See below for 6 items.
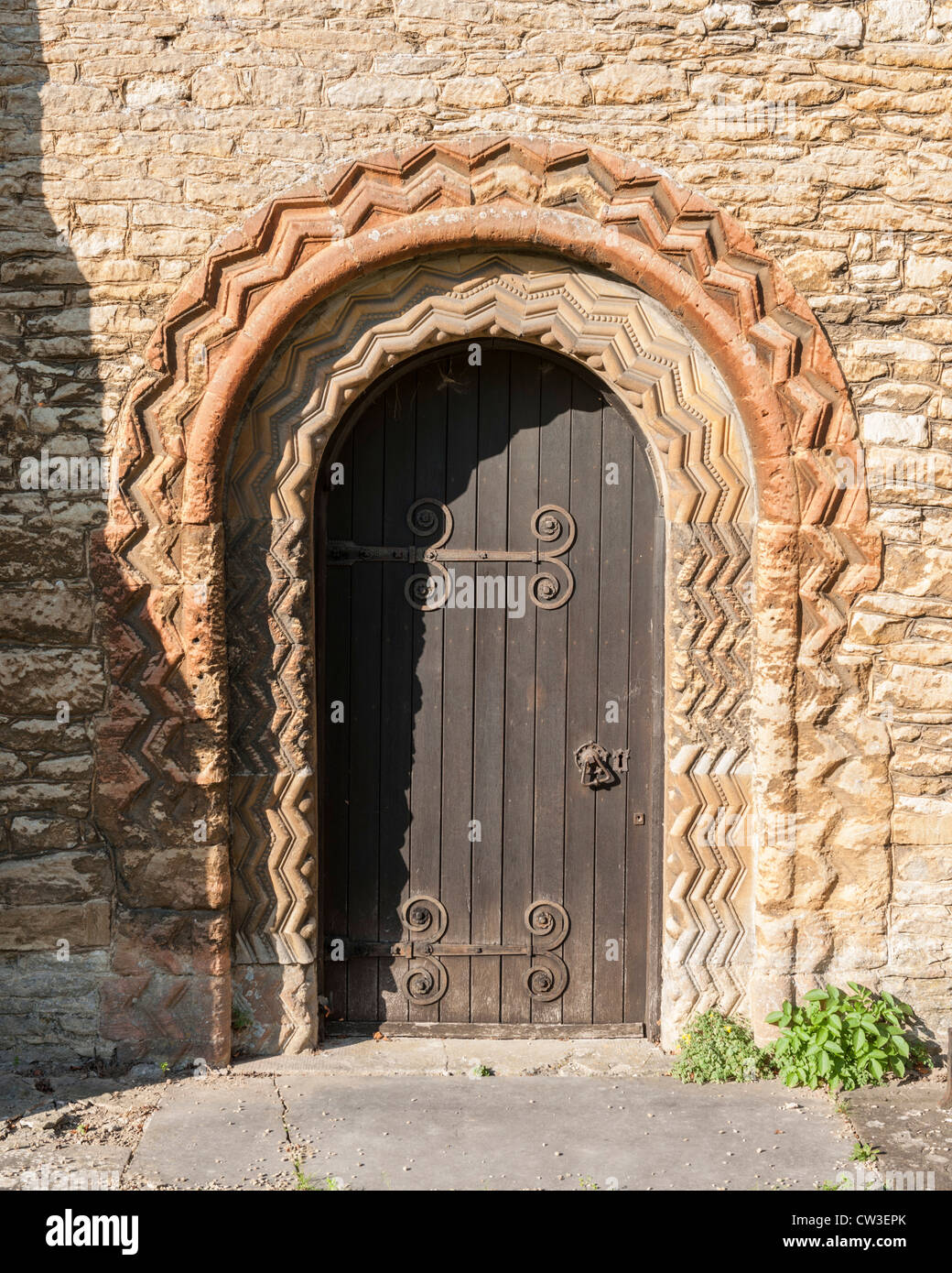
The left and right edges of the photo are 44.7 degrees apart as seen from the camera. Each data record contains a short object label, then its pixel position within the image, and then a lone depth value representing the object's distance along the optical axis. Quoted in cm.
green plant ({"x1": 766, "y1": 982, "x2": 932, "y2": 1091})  410
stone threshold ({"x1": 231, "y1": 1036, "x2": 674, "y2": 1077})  423
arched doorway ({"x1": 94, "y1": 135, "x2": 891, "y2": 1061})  406
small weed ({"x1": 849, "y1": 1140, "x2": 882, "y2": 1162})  363
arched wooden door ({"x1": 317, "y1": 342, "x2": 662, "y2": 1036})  438
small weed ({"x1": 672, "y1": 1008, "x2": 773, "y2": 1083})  419
